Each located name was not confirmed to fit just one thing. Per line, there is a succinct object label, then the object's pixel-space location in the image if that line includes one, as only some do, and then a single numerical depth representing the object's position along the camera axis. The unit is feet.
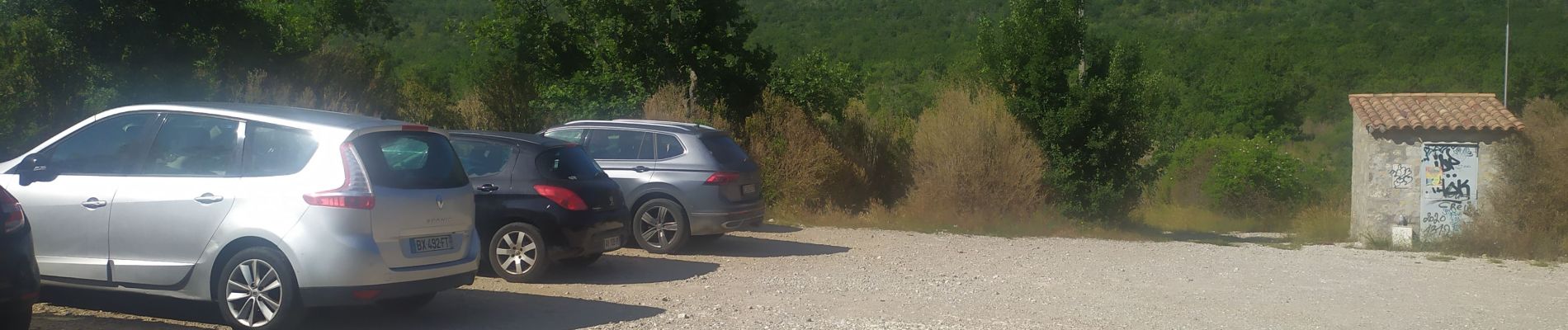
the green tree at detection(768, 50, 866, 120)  74.38
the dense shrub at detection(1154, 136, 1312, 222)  107.65
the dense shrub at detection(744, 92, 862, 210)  65.31
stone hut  59.52
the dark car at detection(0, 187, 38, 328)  20.22
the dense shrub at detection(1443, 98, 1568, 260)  55.42
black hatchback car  34.19
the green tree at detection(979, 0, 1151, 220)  66.80
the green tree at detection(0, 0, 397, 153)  54.29
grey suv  43.55
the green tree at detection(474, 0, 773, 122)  73.00
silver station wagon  23.35
